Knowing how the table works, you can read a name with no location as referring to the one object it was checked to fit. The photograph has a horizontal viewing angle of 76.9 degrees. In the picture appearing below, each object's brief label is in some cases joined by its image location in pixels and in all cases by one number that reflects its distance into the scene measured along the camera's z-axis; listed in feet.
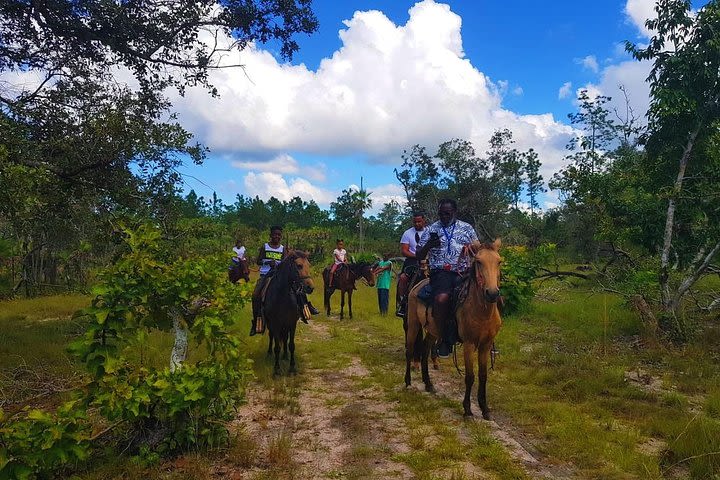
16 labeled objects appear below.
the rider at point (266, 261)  30.14
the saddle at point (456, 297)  20.39
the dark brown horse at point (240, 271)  45.73
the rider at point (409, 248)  27.48
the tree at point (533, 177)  174.70
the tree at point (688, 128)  30.27
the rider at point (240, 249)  46.58
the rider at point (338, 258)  49.20
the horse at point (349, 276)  48.06
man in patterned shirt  21.02
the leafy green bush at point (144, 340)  13.84
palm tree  193.61
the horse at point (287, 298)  26.35
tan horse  18.25
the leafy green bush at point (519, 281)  43.65
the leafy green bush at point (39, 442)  11.55
